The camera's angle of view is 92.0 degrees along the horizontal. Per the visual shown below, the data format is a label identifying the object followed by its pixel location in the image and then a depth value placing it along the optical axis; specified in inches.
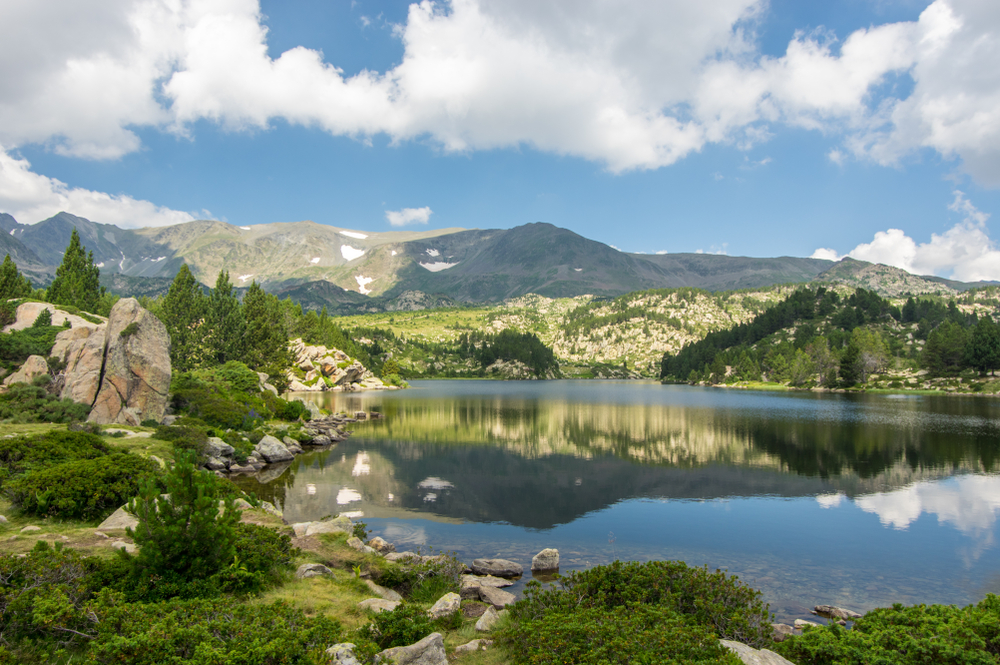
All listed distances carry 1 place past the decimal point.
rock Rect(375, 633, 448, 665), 371.6
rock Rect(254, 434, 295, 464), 1654.8
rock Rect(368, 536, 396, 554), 821.2
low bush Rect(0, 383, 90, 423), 1149.1
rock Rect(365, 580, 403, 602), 598.2
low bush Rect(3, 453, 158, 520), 681.6
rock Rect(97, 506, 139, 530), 638.5
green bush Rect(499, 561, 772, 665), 351.6
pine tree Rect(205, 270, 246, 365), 3508.9
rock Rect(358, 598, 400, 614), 507.6
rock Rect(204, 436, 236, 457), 1412.4
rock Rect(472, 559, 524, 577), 754.2
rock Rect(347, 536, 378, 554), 748.6
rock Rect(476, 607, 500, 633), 476.9
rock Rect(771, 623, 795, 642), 485.2
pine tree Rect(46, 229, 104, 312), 2994.6
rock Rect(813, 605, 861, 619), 616.4
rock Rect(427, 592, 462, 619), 504.3
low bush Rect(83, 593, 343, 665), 316.8
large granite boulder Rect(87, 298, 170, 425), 1355.8
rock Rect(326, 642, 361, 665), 349.1
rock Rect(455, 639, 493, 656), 420.2
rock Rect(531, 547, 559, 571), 778.8
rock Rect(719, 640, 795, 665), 350.9
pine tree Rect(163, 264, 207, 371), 3211.1
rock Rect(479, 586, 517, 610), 595.8
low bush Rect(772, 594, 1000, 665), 356.5
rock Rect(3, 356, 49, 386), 1354.6
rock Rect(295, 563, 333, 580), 598.5
